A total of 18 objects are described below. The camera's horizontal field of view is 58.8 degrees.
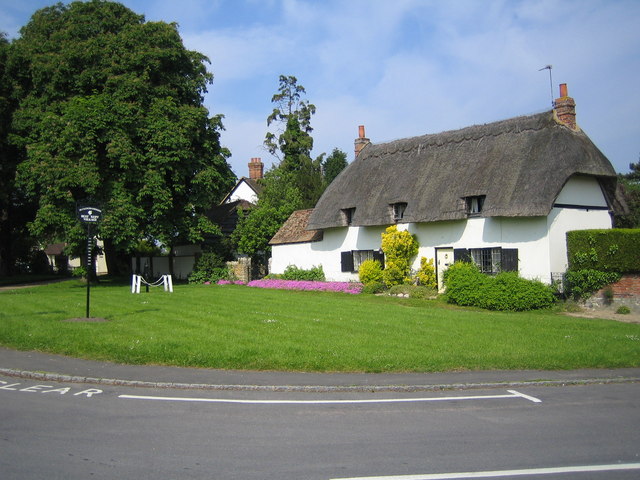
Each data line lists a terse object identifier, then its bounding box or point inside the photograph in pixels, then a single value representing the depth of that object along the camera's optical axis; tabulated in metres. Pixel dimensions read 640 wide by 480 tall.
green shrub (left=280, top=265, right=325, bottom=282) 32.22
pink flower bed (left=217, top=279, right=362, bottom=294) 28.44
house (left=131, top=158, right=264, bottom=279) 39.91
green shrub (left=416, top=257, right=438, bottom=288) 26.22
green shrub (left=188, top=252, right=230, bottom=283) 35.22
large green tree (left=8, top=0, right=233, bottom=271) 29.34
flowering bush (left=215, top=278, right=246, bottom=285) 34.34
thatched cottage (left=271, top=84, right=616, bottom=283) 22.61
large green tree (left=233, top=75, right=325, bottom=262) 36.75
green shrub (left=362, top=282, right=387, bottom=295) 27.03
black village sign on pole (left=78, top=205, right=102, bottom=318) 15.84
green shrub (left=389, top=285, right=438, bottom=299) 24.94
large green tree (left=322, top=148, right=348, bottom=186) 53.42
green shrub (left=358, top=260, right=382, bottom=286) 28.11
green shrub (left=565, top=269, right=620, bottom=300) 20.78
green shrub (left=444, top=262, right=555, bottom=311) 21.31
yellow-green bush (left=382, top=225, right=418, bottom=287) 26.77
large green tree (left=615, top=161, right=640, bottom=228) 30.67
